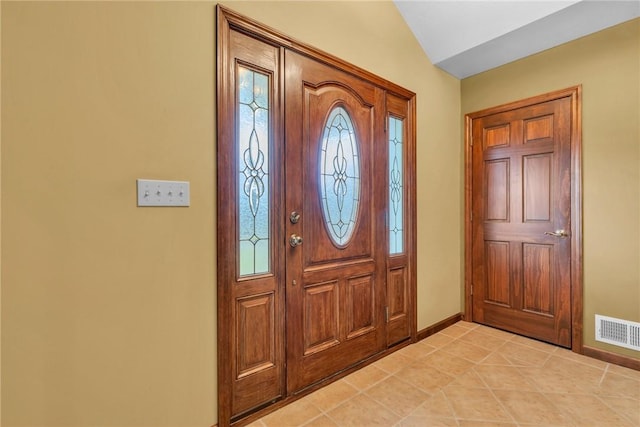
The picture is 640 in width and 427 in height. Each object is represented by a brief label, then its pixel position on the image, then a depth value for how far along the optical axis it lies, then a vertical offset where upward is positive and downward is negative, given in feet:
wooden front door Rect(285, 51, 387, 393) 6.36 -0.21
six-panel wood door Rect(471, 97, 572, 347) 8.61 -0.32
